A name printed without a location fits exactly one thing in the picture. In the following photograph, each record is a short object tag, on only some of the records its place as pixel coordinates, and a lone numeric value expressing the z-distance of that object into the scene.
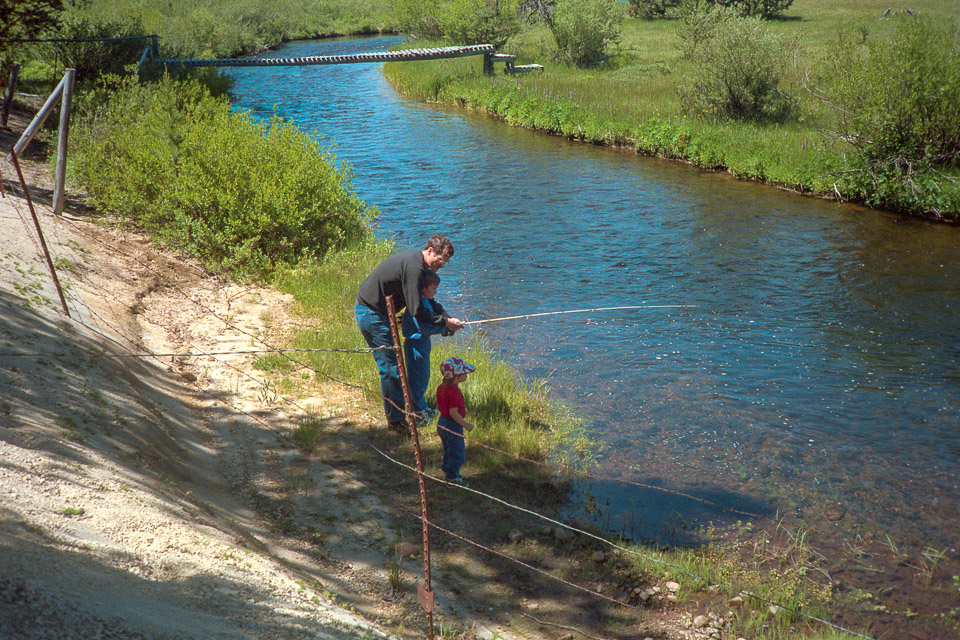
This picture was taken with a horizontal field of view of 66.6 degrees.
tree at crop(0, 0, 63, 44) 14.47
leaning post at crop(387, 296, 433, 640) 4.14
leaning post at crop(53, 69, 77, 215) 7.39
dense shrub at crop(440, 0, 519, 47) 35.75
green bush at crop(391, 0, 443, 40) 40.59
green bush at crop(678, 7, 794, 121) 19.83
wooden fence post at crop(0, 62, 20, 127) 14.70
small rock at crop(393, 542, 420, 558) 5.25
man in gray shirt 6.13
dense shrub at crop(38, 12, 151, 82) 18.88
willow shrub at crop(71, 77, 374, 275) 10.41
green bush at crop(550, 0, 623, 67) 31.11
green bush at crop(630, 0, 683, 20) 47.32
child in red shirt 5.96
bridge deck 24.97
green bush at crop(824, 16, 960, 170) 14.73
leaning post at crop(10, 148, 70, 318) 6.61
